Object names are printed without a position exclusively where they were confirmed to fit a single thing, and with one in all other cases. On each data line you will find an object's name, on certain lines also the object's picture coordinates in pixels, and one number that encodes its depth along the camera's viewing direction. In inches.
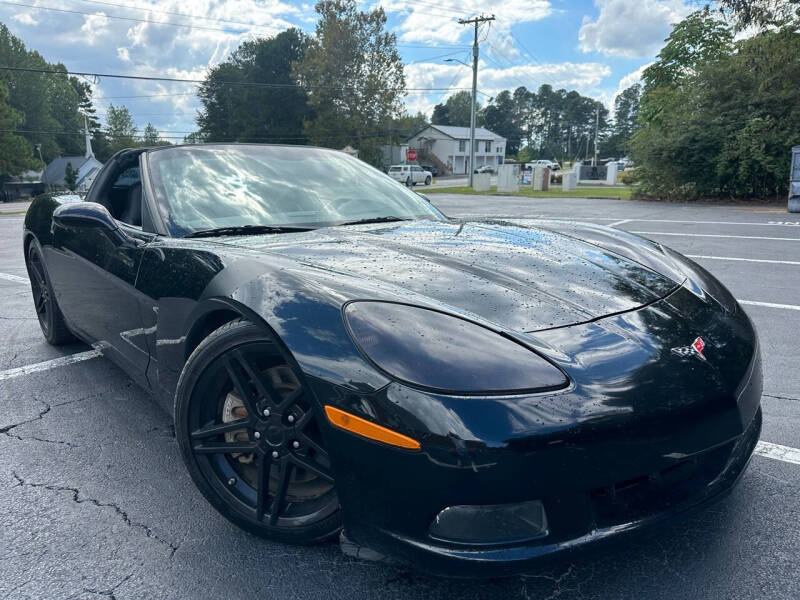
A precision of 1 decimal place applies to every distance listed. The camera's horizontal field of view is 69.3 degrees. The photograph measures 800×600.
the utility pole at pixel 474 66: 1293.3
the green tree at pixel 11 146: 2079.2
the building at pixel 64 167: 2337.0
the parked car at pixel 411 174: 1725.6
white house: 3028.3
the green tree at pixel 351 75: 1969.7
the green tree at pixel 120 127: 3388.3
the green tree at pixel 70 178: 1732.0
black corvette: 52.9
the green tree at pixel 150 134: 3876.7
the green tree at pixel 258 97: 2186.3
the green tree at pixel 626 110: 4580.2
